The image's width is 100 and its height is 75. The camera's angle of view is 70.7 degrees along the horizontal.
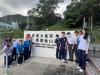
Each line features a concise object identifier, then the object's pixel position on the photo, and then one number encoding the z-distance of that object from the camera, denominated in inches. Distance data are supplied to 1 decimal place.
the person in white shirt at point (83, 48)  96.3
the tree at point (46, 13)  673.4
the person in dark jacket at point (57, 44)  129.0
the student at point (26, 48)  139.2
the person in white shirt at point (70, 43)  124.9
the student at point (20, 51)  128.0
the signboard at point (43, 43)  153.0
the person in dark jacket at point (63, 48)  125.7
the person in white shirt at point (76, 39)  120.8
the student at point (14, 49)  132.1
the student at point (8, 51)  119.7
